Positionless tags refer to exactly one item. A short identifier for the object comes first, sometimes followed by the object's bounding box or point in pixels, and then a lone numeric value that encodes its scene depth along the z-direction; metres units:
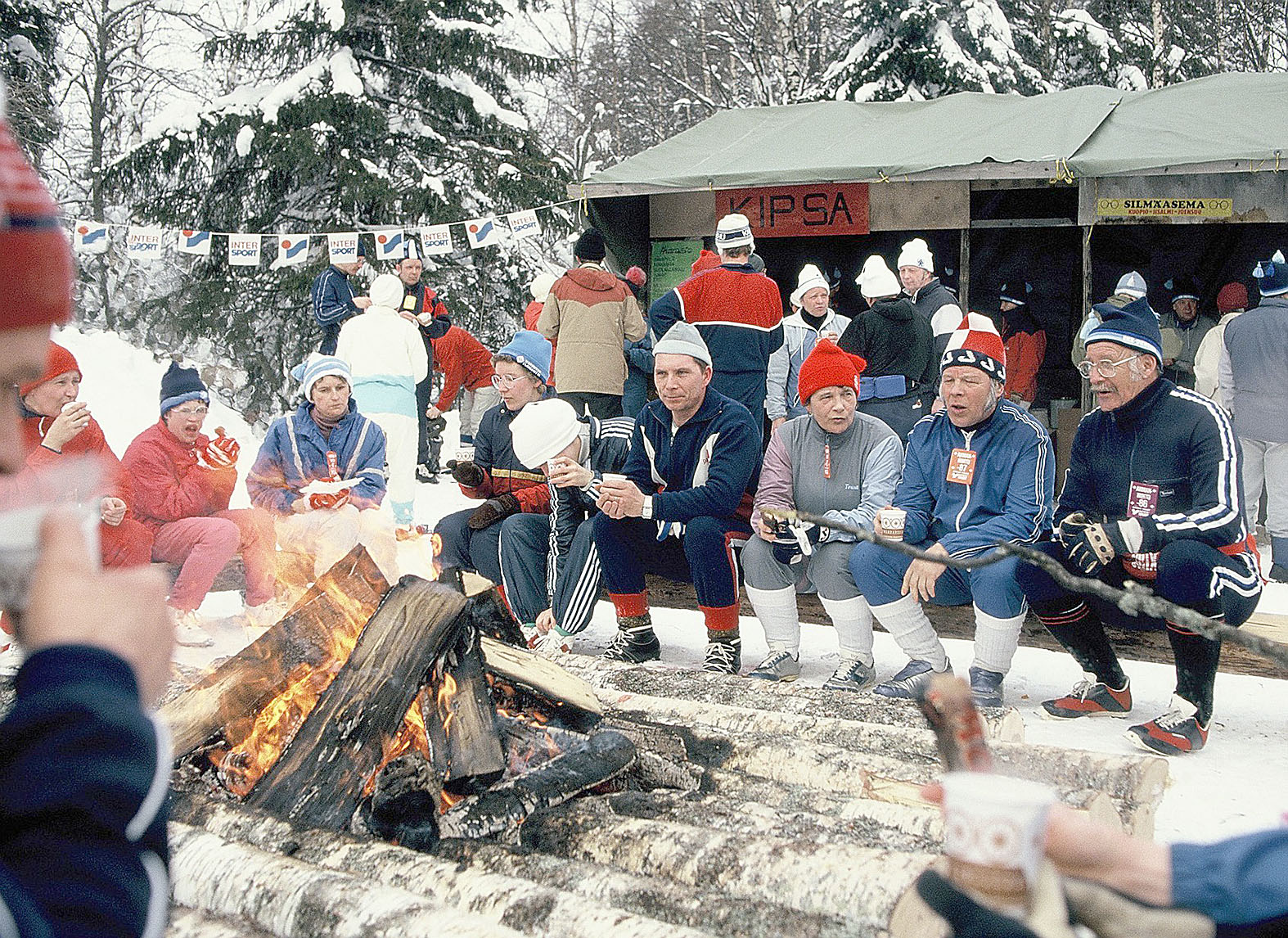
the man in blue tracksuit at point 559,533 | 5.44
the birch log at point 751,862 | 2.45
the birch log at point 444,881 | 2.32
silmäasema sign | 8.87
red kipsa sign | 10.13
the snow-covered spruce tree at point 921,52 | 15.99
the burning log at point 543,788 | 2.95
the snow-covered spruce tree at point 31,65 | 14.91
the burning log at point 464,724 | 3.05
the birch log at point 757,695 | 3.79
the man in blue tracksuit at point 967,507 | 4.68
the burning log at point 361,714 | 3.07
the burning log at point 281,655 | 3.46
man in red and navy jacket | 7.16
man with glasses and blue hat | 4.19
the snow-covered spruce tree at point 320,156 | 13.45
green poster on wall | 10.71
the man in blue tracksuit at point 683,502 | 5.17
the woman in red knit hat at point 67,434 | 5.40
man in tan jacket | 8.18
